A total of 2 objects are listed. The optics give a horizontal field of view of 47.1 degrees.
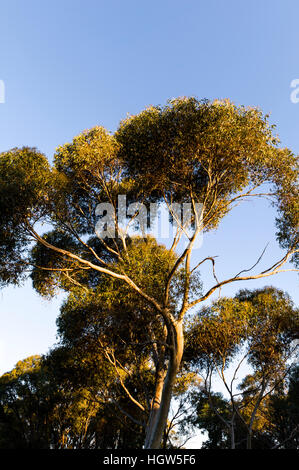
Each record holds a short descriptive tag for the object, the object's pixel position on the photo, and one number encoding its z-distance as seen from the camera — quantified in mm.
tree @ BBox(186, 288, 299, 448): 20969
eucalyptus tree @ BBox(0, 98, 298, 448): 14703
